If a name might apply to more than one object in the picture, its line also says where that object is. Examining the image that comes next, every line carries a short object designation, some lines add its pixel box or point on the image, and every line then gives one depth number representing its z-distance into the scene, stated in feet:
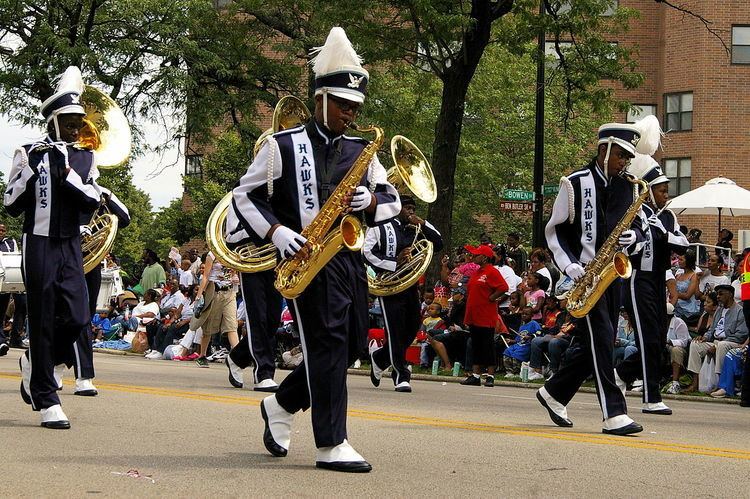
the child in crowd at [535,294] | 67.15
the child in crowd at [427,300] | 74.74
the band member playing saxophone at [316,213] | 26.00
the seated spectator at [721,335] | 57.36
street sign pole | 91.20
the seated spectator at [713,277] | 63.41
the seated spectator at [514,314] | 68.90
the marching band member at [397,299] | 53.52
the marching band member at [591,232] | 34.73
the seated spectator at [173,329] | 84.94
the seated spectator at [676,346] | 59.41
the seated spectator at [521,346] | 65.72
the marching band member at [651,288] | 42.83
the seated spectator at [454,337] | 69.00
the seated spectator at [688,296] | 62.28
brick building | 154.30
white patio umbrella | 81.66
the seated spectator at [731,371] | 57.06
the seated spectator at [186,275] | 92.63
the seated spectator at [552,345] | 62.03
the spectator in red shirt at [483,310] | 61.11
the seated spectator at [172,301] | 87.43
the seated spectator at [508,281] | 70.08
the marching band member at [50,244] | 33.63
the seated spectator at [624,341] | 59.26
